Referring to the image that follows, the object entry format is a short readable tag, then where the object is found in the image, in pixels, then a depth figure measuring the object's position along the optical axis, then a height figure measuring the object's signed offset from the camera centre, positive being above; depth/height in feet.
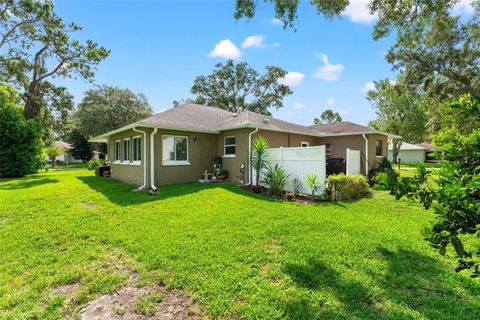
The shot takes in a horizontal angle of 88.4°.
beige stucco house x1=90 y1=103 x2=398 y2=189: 37.04 +2.70
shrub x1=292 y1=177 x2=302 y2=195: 33.06 -3.92
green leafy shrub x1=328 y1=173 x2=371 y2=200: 29.86 -3.73
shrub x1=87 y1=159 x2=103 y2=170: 66.98 -1.38
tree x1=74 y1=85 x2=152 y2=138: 104.78 +20.81
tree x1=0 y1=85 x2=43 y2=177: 55.16 +4.05
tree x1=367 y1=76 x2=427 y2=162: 97.25 +16.97
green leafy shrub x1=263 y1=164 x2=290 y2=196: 31.73 -3.12
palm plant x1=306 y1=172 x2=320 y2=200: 30.11 -3.19
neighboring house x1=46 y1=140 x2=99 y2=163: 135.95 +3.15
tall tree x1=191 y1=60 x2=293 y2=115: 108.17 +30.83
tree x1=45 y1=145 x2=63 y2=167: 90.39 +2.49
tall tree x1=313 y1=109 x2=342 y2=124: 198.59 +32.57
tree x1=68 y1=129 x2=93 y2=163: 125.39 +6.33
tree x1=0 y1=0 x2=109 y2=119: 59.82 +29.16
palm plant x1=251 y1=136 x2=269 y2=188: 34.22 +0.15
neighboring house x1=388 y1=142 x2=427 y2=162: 130.62 +1.74
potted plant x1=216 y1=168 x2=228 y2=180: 40.91 -2.79
